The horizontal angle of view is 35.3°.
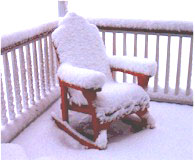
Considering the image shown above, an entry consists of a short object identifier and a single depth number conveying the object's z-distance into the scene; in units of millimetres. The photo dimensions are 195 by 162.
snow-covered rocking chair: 2168
